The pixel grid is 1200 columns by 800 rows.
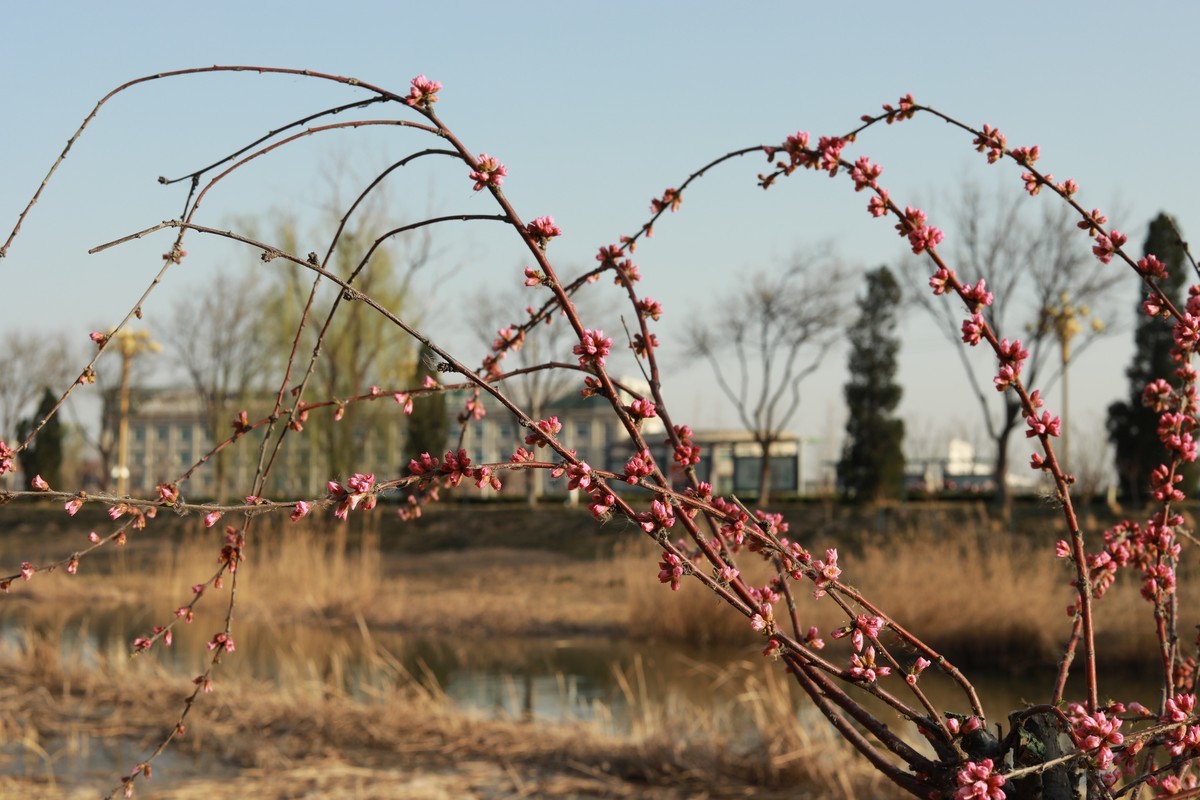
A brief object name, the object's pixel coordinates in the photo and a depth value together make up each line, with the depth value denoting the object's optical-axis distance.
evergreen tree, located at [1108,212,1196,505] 19.95
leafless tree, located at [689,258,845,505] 25.58
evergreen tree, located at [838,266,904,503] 23.38
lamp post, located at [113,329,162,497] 29.16
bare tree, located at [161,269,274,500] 31.38
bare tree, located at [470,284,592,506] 24.20
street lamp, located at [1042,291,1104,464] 21.64
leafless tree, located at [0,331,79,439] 35.88
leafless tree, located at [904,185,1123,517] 21.50
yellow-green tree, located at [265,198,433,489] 25.00
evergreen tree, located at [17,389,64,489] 32.19
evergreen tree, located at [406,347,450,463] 26.44
